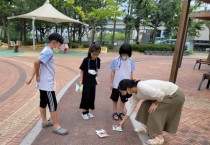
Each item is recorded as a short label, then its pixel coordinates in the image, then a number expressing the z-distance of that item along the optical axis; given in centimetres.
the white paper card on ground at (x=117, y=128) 274
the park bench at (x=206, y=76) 502
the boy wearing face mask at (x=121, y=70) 288
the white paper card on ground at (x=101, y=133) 258
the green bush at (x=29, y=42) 1777
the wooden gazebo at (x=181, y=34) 479
